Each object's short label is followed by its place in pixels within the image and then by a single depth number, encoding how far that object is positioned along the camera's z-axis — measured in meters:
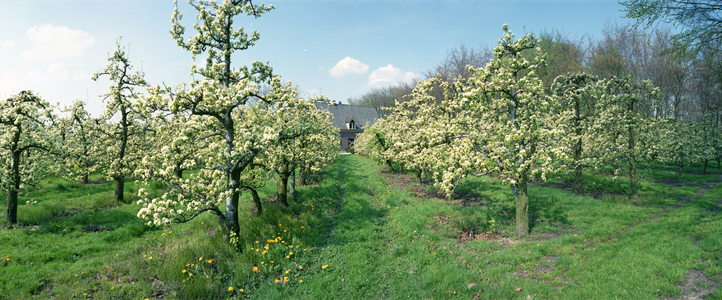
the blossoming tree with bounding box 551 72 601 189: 18.94
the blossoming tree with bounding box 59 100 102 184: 14.51
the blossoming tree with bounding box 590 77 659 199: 16.39
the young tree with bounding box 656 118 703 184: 20.05
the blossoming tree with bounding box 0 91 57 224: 12.61
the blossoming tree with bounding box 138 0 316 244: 8.23
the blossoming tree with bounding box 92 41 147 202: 16.31
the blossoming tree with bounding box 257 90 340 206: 10.29
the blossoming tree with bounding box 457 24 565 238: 10.79
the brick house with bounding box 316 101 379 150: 80.06
